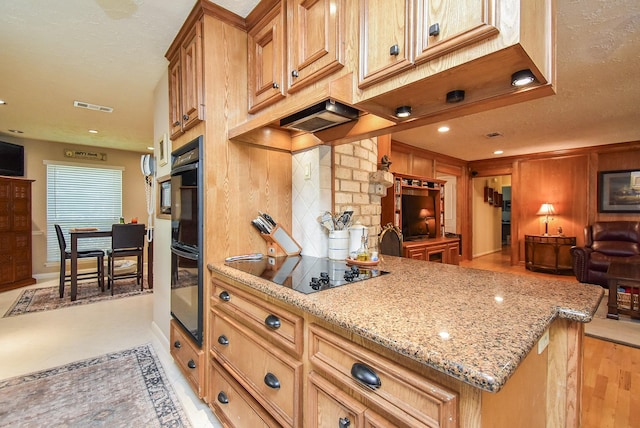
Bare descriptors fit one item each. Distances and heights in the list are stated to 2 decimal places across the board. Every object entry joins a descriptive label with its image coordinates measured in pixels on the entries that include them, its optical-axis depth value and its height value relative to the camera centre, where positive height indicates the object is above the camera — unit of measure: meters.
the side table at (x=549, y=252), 5.65 -0.82
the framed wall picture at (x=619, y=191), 5.27 +0.35
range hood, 1.32 +0.46
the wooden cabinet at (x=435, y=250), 4.12 -0.58
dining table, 3.96 -0.40
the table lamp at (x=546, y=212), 6.01 -0.03
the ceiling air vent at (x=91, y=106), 3.33 +1.22
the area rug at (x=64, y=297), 3.69 -1.19
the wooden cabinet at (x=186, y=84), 1.79 +0.87
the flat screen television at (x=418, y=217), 4.36 -0.10
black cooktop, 1.23 -0.31
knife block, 1.95 -0.21
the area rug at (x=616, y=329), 2.76 -1.21
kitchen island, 0.64 -0.32
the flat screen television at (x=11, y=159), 4.50 +0.82
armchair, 4.50 -0.62
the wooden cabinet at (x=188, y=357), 1.78 -0.97
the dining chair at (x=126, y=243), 4.28 -0.47
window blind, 5.33 +0.21
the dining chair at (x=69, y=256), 4.15 -0.65
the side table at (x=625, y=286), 3.19 -0.88
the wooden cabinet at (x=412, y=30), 0.81 +0.56
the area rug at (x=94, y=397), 1.71 -1.21
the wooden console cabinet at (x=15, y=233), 4.43 -0.34
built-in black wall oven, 1.78 -0.17
